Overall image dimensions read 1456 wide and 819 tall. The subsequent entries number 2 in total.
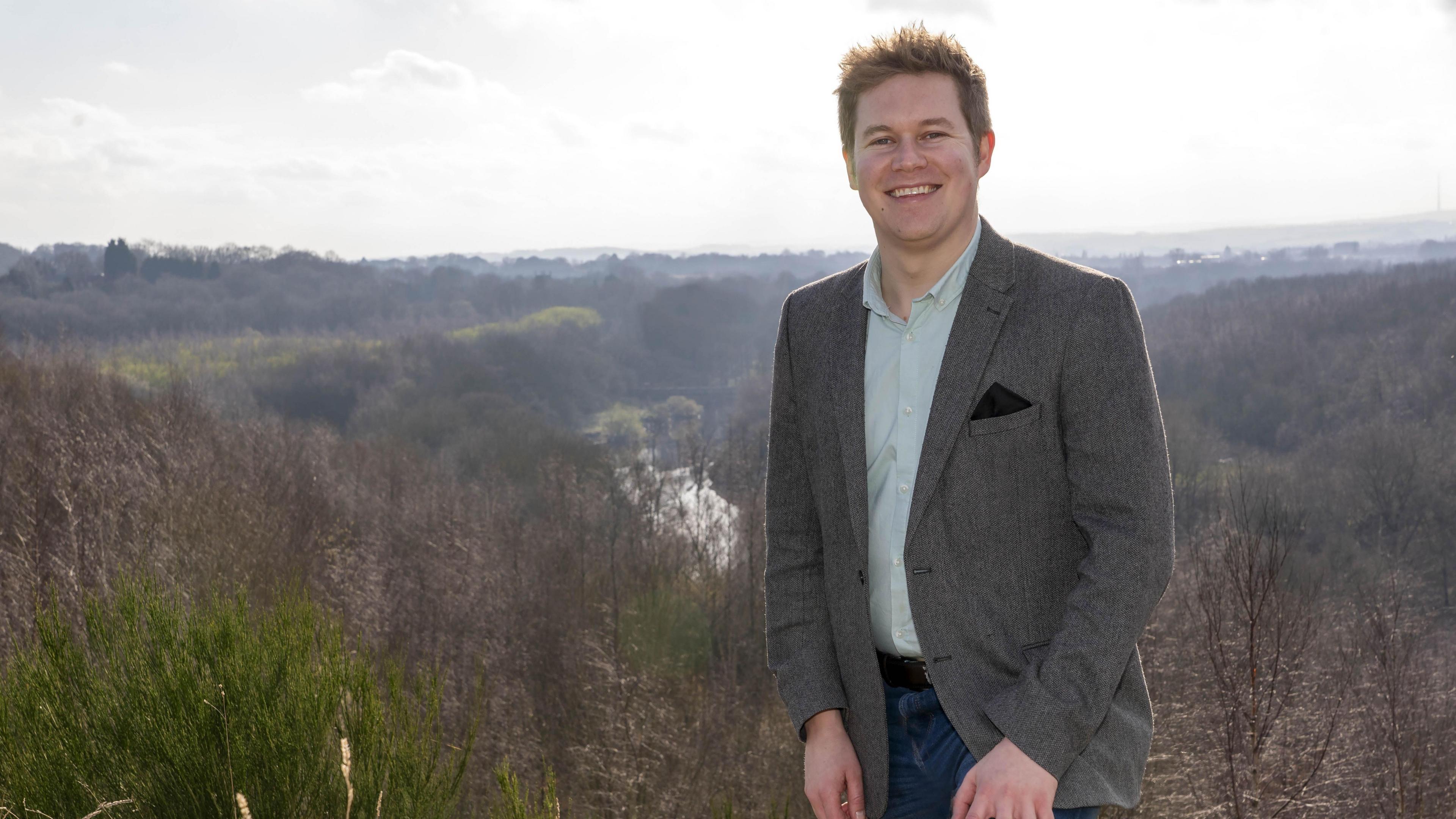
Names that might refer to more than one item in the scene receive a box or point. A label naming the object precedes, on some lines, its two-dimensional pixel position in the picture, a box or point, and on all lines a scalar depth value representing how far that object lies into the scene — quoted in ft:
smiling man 6.42
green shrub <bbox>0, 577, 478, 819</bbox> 10.91
